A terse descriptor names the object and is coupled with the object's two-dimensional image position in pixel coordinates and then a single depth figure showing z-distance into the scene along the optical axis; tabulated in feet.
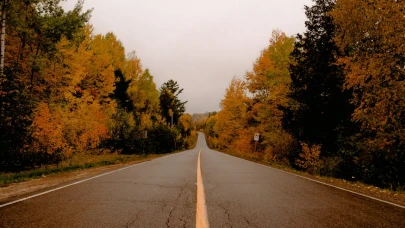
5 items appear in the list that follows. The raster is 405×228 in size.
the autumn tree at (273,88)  72.23
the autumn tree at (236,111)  116.26
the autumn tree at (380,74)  31.94
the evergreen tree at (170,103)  224.53
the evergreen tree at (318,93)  52.11
